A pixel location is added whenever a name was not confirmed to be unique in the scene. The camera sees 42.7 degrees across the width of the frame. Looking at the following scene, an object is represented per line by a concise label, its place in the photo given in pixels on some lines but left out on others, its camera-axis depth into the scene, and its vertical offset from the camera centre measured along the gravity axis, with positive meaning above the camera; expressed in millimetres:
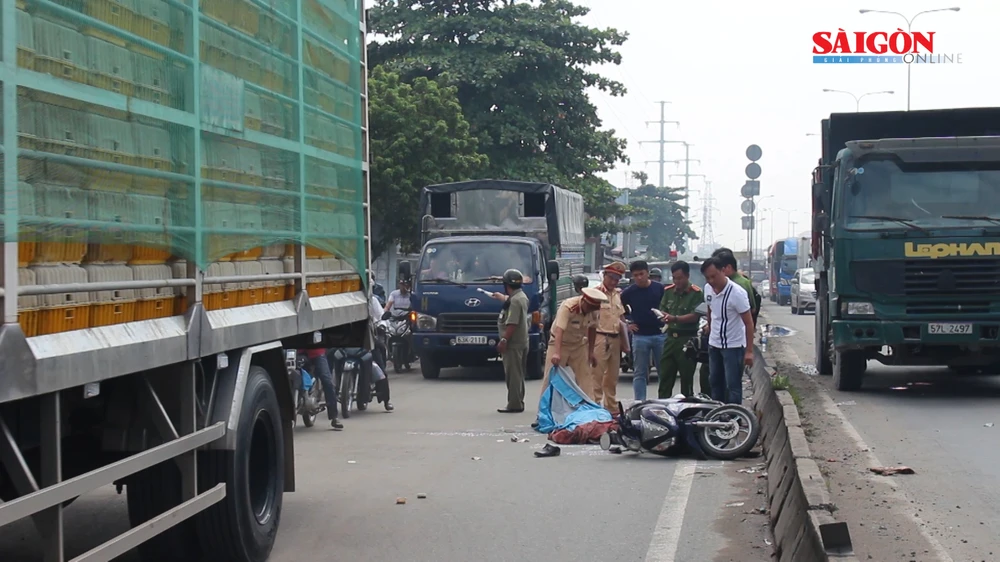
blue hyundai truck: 19094 -811
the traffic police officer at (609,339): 13086 -1030
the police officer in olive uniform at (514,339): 14578 -1149
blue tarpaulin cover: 12125 -1618
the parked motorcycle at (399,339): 20062 -1588
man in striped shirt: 11664 -796
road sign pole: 59625 +2248
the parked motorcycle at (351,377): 13906 -1512
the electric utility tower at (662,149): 122312 +8620
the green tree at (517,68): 35688 +4817
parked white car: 41906 -1757
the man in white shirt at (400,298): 20234 -921
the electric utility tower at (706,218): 178750 +2872
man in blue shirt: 13508 -854
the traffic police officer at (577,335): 12445 -949
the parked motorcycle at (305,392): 12508 -1536
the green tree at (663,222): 111562 +1494
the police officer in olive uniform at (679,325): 12812 -875
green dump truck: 13859 -116
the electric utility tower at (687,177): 124819 +6302
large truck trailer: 4230 -43
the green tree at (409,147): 28375 +2090
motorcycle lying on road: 10758 -1611
